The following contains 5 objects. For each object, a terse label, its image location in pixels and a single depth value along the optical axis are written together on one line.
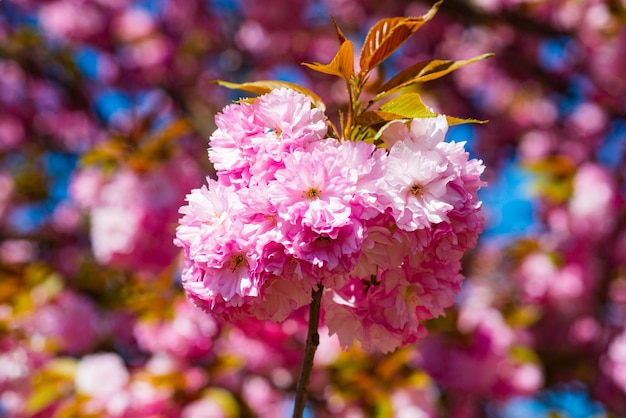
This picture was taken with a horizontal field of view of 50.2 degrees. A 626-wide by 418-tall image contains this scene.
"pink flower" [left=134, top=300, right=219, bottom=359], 2.46
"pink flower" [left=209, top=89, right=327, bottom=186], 0.86
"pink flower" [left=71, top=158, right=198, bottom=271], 2.82
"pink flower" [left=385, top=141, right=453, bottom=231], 0.82
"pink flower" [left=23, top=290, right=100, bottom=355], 2.99
